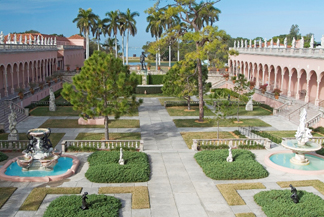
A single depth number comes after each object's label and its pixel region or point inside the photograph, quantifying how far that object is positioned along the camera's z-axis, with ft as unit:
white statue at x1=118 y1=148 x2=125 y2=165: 68.89
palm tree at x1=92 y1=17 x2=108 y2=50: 228.18
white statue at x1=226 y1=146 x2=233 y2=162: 72.74
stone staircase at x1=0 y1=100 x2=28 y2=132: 110.64
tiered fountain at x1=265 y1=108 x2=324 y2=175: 70.28
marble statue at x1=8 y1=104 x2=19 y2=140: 89.81
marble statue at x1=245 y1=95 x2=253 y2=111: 145.87
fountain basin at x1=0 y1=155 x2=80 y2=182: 62.69
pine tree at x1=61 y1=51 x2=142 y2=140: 80.69
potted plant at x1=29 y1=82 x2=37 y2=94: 153.45
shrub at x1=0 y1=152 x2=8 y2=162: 74.26
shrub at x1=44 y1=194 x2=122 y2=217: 48.88
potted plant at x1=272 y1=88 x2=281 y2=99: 150.81
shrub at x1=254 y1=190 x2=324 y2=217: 50.03
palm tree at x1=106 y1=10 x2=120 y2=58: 231.50
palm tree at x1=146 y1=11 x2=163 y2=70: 242.04
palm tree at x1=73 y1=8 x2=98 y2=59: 222.07
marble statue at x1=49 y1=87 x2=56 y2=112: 137.97
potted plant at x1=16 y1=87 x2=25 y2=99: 136.67
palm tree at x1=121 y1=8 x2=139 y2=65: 233.55
